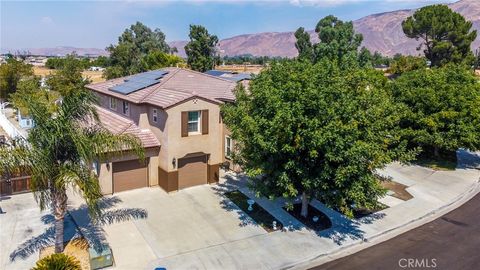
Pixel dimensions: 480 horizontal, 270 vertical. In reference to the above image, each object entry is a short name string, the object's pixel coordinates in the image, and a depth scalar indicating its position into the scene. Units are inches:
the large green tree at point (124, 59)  2039.6
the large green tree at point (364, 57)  2313.0
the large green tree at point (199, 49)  2347.4
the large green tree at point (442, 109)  951.0
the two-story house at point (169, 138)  770.8
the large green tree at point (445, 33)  2263.8
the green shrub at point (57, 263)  450.0
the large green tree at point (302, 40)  2802.7
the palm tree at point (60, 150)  452.4
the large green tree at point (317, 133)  542.6
